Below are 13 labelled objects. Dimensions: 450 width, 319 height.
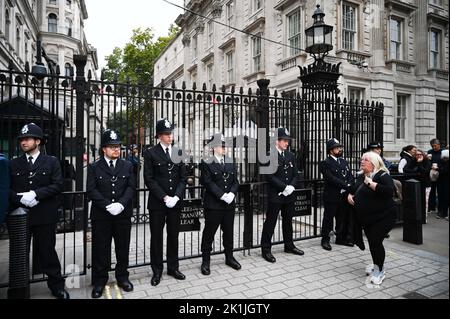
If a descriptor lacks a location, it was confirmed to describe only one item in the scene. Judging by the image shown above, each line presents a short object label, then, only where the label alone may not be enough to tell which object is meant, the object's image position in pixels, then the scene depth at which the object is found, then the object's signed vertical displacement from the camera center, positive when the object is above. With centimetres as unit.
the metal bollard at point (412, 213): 625 -119
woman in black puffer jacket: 414 -71
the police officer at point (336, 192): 586 -68
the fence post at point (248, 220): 567 -122
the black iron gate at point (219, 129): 473 +79
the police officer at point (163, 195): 439 -55
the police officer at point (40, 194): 380 -46
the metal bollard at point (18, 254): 358 -119
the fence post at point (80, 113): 466 +73
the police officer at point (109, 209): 400 -70
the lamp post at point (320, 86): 708 +194
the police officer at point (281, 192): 535 -62
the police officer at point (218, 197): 476 -64
